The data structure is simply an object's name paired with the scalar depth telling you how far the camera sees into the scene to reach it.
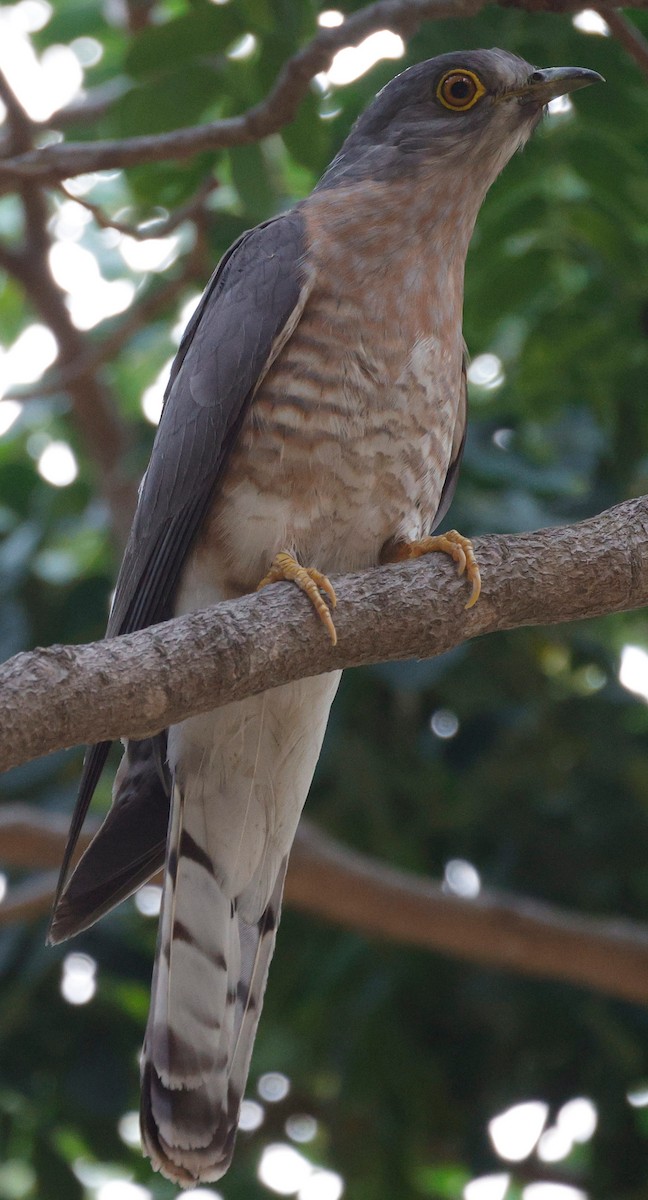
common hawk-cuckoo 6.16
